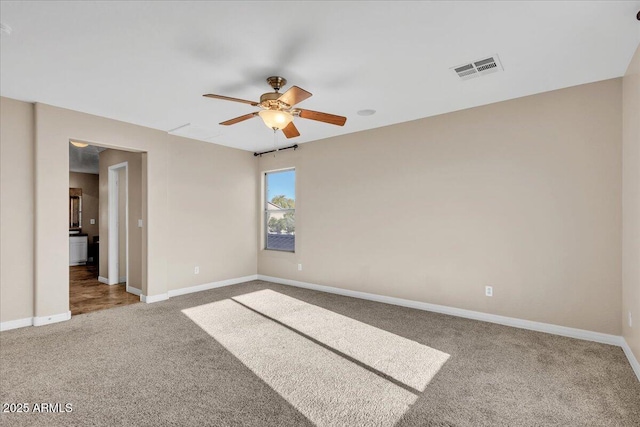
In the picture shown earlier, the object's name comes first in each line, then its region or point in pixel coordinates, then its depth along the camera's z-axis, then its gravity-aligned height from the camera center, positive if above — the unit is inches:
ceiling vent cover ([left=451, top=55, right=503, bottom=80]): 109.0 +53.3
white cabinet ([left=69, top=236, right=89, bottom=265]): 324.5 -29.3
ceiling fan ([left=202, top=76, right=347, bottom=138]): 106.5 +40.0
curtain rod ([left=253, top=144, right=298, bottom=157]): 226.5 +51.9
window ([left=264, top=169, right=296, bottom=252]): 237.0 +6.2
